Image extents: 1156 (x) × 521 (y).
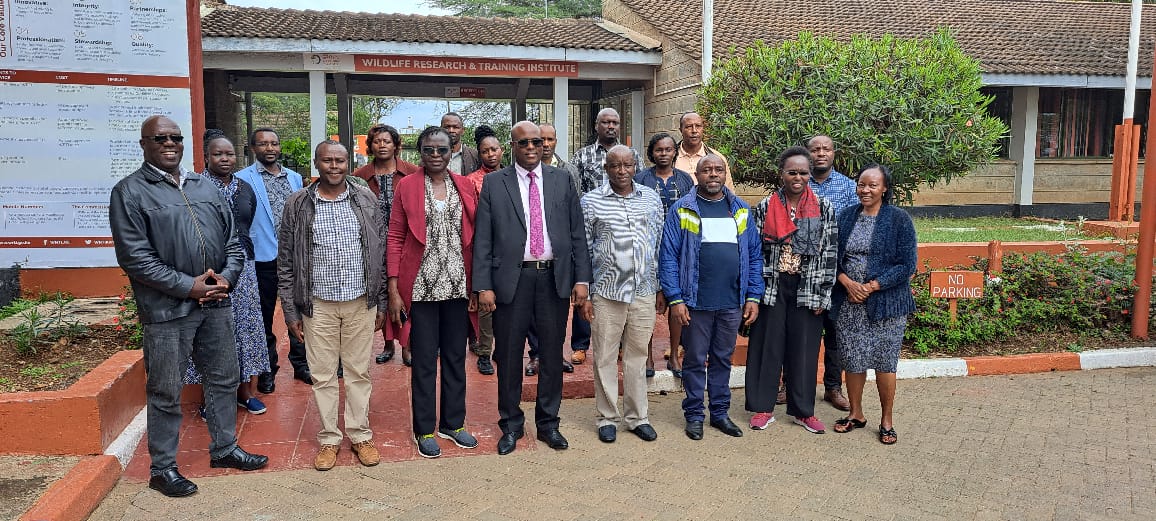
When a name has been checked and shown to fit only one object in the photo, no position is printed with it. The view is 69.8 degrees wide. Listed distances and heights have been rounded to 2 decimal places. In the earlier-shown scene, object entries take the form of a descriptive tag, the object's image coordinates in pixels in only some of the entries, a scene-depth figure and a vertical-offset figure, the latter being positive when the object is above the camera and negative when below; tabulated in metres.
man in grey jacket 4.47 -0.51
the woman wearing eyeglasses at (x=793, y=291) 5.07 -0.64
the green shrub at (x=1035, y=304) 6.91 -1.02
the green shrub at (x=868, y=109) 7.70 +0.73
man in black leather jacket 3.93 -0.42
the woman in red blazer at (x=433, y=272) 4.62 -0.48
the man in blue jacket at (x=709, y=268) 4.99 -0.50
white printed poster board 7.24 +0.70
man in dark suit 4.71 -0.43
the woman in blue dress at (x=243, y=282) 5.23 -0.61
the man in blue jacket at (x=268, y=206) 5.53 -0.14
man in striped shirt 4.87 -0.58
